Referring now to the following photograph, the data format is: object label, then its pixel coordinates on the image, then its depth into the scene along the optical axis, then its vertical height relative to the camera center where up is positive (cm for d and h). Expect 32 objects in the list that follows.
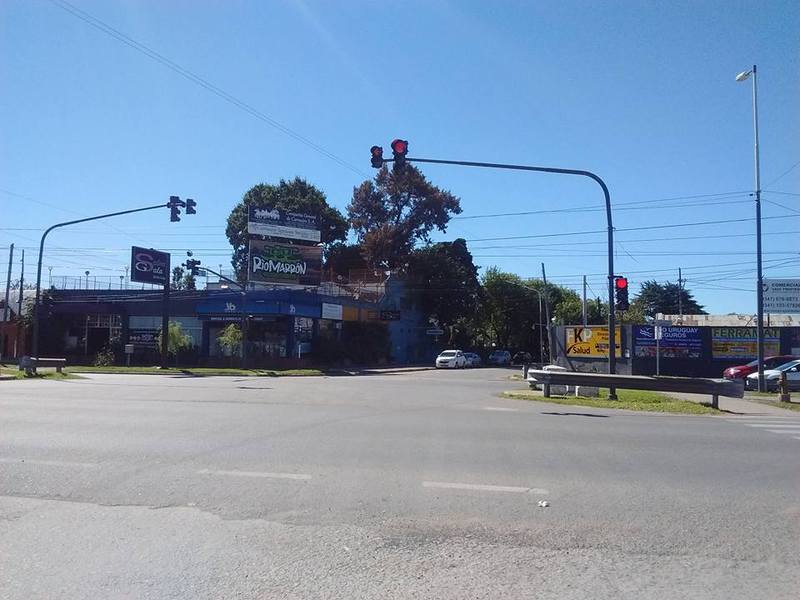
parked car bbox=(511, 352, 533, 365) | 7312 -80
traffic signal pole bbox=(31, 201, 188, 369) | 3300 +262
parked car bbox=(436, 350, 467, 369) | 5916 -94
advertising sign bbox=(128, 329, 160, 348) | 5084 +39
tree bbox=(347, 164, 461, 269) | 7106 +1469
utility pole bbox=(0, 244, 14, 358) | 4968 +569
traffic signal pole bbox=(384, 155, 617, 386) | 2029 +265
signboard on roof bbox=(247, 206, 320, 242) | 4991 +900
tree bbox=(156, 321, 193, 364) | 4794 +23
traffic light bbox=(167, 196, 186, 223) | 2733 +543
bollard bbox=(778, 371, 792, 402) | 2252 -108
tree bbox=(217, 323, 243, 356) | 4713 +37
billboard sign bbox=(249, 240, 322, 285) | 4906 +594
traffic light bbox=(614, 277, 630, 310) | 2098 +187
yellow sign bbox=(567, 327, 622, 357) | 3950 +63
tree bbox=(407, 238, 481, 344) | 6938 +656
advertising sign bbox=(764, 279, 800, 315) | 3428 +298
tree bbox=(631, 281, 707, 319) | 8894 +695
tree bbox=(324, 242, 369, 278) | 7369 +942
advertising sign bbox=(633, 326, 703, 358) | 3834 +64
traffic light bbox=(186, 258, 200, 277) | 3840 +434
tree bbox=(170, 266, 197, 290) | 7656 +747
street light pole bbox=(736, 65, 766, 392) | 2608 +244
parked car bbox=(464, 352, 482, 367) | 6399 -90
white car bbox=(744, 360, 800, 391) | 2875 -87
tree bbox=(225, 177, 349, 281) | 6856 +1417
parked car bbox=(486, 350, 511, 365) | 7006 -76
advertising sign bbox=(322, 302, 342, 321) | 5106 +263
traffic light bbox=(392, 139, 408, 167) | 1791 +513
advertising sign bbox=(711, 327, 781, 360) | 3788 +72
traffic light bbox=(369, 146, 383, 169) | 1813 +503
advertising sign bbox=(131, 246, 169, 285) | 4525 +511
